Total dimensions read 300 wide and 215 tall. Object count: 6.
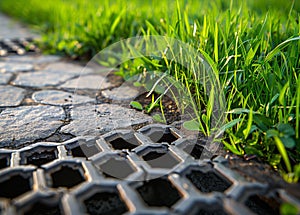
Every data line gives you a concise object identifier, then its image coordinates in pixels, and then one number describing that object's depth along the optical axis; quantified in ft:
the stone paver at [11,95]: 1.70
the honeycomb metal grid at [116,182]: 0.89
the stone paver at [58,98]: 1.74
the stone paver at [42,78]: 2.04
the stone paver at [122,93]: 1.80
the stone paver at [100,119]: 1.42
